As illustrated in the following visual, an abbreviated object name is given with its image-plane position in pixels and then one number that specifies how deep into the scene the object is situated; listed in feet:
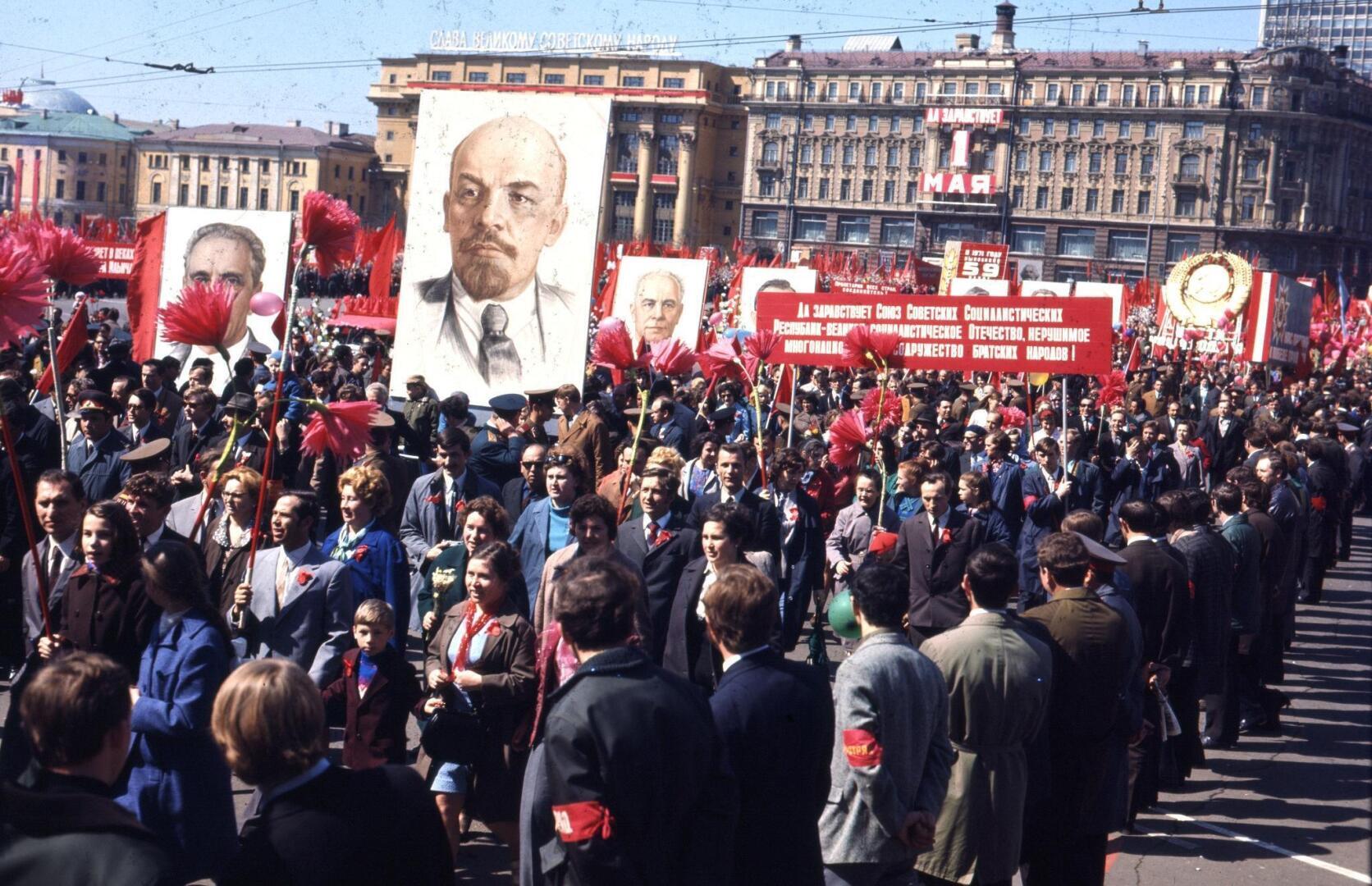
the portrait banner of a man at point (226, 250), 42.70
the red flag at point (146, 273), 43.70
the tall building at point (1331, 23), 595.06
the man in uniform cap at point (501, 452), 29.40
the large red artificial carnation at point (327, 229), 21.72
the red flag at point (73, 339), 35.40
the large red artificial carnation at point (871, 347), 34.94
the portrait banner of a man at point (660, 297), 54.95
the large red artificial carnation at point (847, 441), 31.35
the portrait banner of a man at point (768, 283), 64.95
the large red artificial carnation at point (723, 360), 37.24
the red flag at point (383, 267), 75.15
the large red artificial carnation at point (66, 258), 24.16
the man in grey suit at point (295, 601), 17.53
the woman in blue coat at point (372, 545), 19.45
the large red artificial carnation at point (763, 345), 36.52
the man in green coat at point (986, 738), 15.06
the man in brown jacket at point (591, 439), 32.27
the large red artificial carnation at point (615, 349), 33.76
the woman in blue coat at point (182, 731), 13.80
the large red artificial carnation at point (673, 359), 34.37
